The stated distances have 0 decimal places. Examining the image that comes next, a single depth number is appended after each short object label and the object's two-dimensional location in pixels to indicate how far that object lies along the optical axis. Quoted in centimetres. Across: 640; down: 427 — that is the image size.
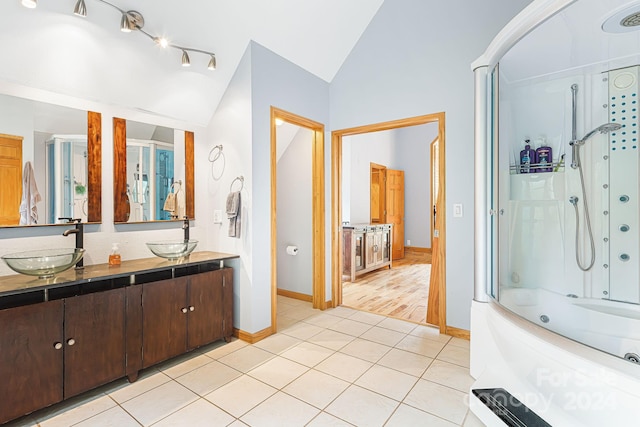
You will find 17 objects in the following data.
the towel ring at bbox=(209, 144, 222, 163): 304
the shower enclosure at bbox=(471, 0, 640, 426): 195
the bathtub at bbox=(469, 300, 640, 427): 123
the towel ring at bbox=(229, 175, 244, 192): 285
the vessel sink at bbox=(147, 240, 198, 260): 246
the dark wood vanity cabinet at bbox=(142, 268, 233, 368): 224
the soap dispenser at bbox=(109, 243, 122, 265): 237
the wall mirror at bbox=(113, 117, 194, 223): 257
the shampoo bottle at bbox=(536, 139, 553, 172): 246
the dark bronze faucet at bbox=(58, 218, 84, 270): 226
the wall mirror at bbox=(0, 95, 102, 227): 203
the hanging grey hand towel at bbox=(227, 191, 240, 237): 279
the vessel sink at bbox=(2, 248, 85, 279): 179
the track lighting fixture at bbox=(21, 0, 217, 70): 191
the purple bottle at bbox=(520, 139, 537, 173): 245
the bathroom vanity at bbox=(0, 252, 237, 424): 168
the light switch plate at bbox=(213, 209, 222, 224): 303
